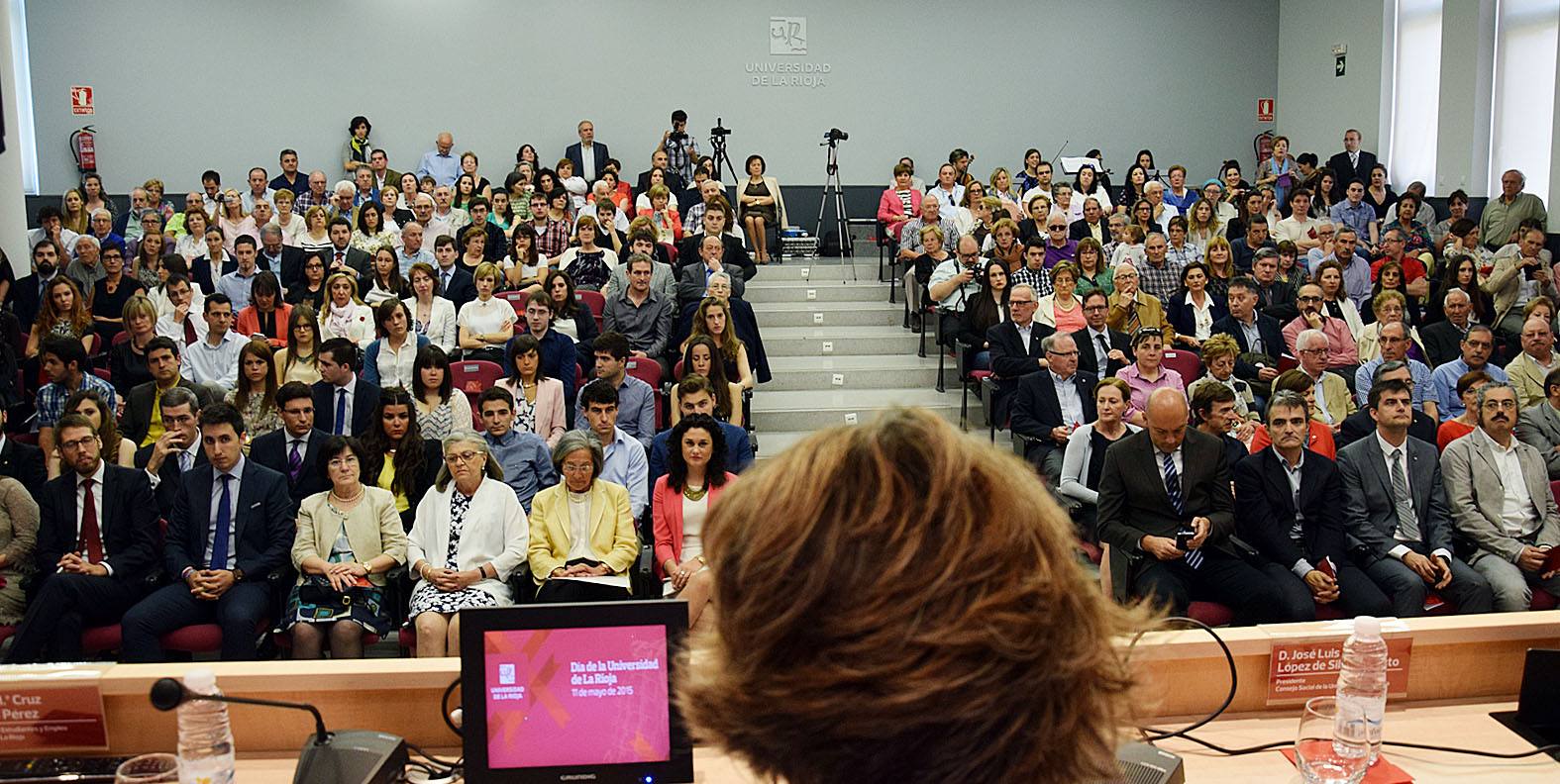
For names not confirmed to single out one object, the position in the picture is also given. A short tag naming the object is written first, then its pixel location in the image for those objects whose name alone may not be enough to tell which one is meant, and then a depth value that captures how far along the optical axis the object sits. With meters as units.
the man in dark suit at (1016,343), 7.00
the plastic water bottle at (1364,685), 1.98
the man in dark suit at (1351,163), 12.11
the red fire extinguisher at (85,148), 12.48
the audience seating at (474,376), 6.57
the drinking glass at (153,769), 1.87
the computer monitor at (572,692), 1.95
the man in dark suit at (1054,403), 6.20
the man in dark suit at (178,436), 5.38
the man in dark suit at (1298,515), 4.50
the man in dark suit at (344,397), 6.04
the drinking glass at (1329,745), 1.93
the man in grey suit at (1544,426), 5.70
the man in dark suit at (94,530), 4.48
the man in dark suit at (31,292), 8.05
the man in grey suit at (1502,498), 4.68
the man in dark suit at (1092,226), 10.27
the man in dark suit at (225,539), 4.43
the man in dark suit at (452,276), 8.47
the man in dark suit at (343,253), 9.20
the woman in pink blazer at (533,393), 6.29
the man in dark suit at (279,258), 9.09
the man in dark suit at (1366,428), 5.52
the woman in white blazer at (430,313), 7.66
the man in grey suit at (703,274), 8.49
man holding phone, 4.45
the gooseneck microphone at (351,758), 1.92
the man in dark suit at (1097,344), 6.97
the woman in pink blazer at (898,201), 11.27
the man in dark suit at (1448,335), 7.54
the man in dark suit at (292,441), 5.23
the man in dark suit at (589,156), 12.84
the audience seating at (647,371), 6.91
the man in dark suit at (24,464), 5.07
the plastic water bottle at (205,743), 1.86
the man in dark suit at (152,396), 6.22
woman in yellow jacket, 4.62
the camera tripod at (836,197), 11.98
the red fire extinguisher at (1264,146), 13.38
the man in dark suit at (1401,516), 4.57
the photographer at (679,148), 12.34
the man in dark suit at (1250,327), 7.38
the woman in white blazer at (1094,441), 5.34
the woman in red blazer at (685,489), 4.86
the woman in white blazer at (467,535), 4.54
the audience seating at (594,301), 8.42
